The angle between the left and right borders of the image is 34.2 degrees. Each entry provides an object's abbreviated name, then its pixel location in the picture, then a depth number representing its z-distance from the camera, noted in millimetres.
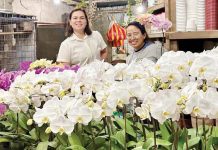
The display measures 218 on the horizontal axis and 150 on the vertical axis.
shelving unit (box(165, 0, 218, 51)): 2117
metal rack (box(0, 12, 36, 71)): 4363
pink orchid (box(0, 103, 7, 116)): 1506
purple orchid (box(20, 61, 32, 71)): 2310
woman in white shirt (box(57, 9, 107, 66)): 3383
